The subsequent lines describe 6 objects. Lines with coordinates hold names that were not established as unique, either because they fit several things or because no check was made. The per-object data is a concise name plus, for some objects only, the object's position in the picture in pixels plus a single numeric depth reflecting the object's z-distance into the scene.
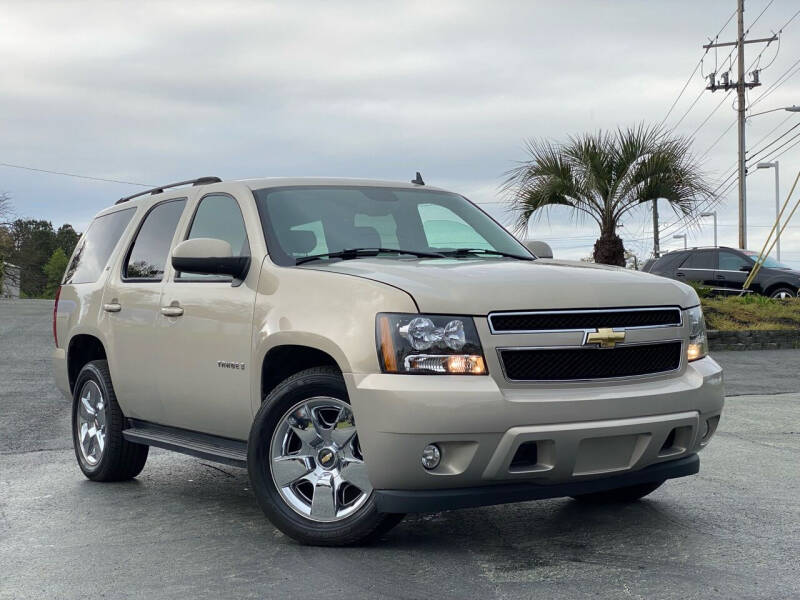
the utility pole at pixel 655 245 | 54.28
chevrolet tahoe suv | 4.72
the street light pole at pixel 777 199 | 54.38
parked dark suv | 24.88
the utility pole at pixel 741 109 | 39.91
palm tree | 21.50
